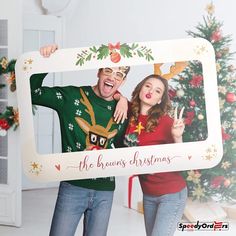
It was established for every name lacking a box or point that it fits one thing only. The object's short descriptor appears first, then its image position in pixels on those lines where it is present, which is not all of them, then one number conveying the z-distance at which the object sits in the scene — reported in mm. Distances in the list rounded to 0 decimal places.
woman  3410
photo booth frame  3367
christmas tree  3414
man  3373
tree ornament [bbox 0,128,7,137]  3783
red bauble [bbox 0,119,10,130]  3750
